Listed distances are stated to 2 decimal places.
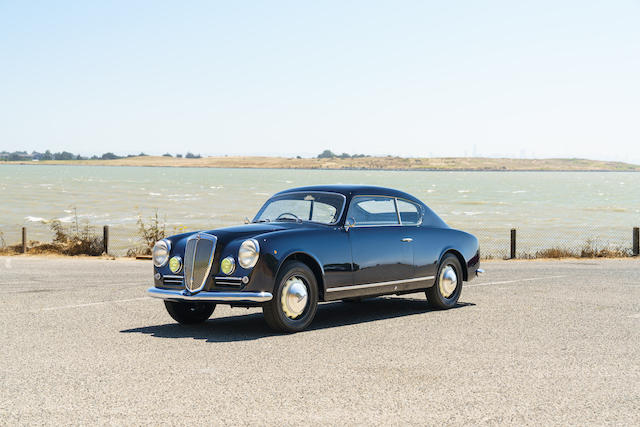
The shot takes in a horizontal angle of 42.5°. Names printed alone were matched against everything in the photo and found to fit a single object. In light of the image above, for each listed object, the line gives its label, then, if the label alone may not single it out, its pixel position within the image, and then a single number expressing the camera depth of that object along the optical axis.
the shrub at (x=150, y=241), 24.70
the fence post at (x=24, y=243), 24.77
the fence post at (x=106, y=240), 24.56
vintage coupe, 9.08
